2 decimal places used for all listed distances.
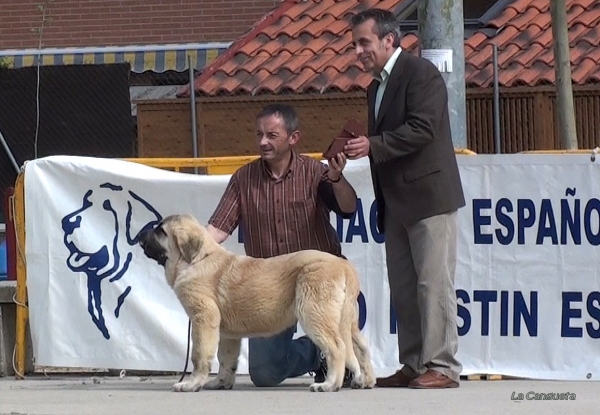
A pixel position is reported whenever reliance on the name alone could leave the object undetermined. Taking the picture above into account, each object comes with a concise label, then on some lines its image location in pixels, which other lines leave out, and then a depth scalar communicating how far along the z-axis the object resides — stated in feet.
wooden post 70.76
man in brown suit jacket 46.33
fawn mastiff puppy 45.67
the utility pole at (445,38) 56.37
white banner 53.11
